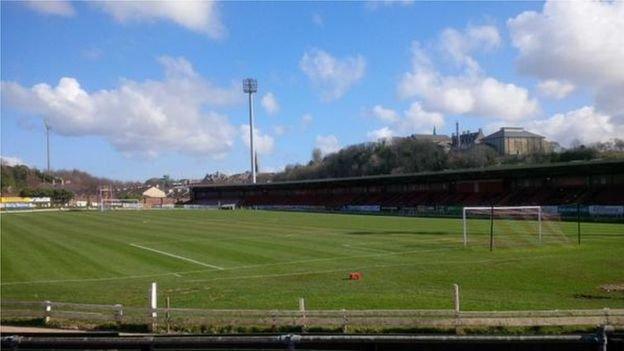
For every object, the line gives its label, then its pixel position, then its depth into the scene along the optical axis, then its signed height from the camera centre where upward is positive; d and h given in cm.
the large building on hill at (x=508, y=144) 19525 +1362
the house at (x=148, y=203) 18435 -146
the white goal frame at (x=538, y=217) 3848 -156
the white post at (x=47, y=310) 1895 -309
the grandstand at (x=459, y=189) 7538 +39
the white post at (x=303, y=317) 1605 -290
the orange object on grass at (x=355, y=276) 2666 -326
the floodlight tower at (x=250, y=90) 16038 +2515
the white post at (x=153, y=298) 1755 -269
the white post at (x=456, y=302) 1611 -264
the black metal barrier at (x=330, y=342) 655 -146
